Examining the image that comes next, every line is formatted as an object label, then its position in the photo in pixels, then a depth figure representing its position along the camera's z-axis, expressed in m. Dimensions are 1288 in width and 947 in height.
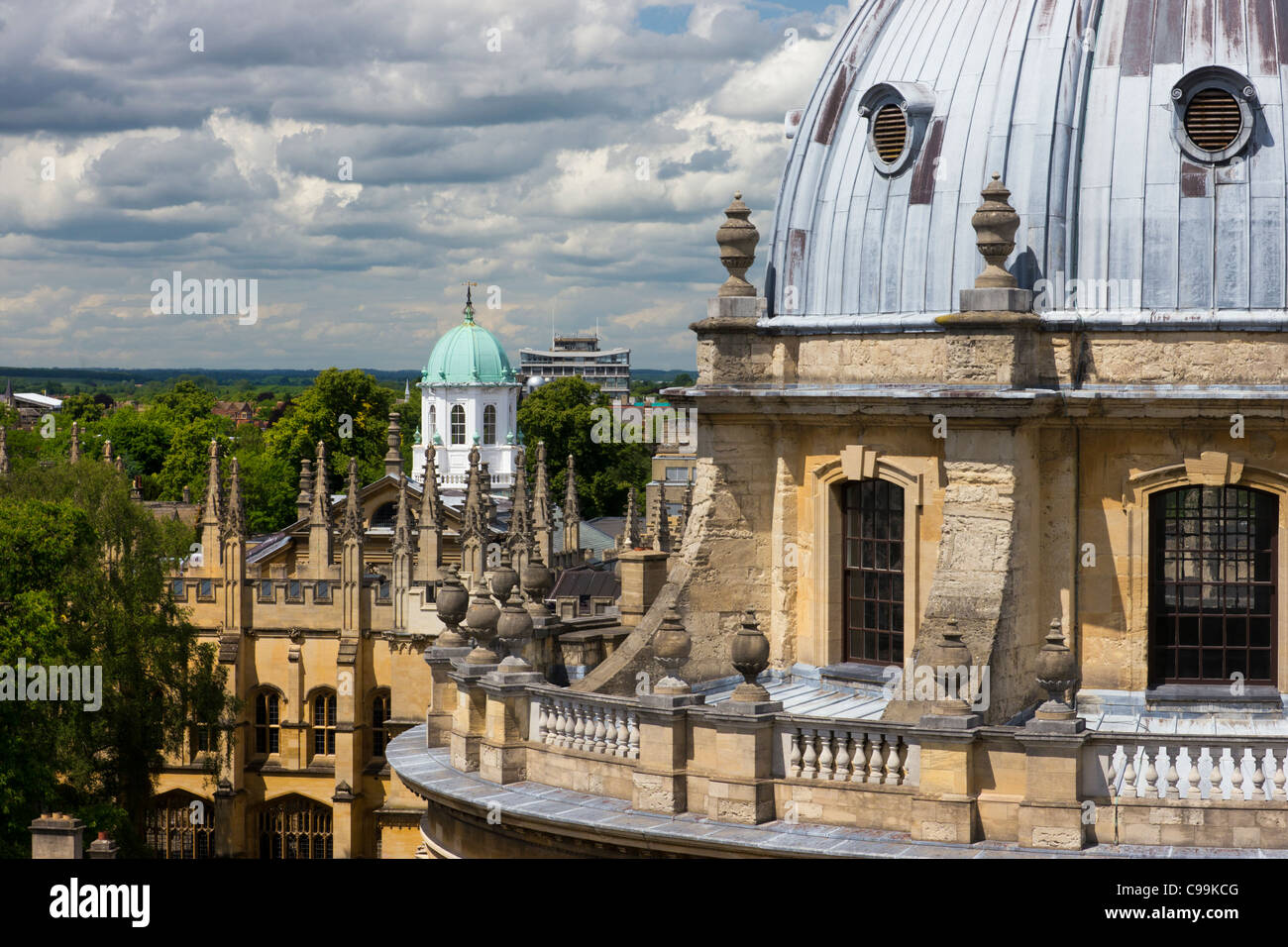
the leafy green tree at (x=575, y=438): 116.06
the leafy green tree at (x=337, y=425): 105.44
